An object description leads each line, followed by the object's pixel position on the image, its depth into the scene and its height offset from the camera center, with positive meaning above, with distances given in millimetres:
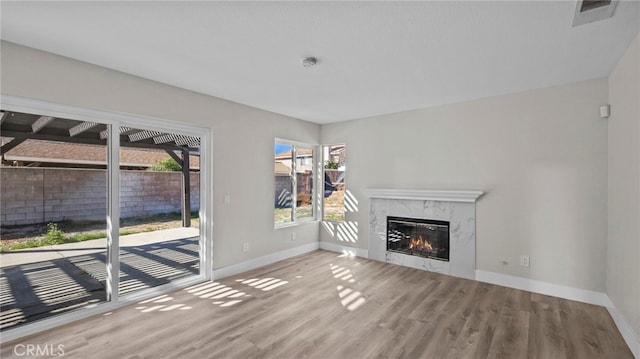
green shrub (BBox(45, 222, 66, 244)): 2716 -542
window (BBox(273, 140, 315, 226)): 4930 -71
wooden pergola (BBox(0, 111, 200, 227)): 2520 +452
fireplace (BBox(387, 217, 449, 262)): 4250 -950
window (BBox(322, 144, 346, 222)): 5426 -83
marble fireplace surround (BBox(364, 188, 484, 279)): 3951 -606
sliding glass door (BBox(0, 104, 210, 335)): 2541 -330
